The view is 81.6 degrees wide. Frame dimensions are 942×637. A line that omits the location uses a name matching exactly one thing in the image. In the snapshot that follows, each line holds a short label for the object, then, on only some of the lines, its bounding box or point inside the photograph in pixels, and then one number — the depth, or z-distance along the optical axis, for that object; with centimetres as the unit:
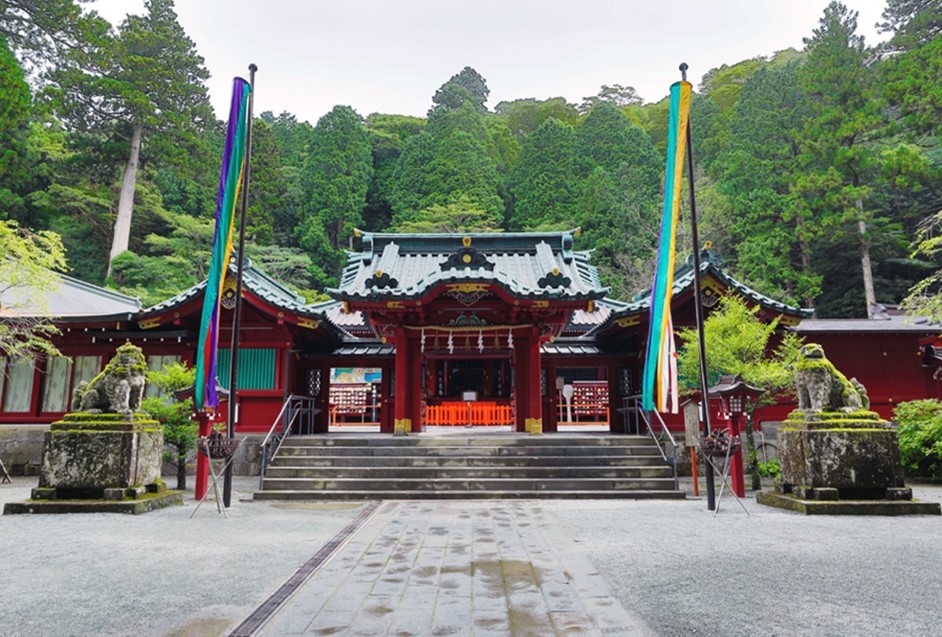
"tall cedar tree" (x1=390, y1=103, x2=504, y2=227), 3688
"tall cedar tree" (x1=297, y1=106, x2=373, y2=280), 3641
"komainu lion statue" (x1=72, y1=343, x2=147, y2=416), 829
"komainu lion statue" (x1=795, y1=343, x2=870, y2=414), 787
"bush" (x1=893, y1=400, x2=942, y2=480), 1138
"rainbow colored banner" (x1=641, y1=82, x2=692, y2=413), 878
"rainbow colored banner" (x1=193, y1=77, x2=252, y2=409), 869
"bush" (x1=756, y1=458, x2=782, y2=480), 1174
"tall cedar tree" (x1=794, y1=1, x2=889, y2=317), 2653
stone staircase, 995
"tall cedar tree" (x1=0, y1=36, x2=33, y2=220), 2292
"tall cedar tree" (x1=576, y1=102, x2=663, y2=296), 3209
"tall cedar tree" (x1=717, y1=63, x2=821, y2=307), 2753
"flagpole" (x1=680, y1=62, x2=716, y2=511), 822
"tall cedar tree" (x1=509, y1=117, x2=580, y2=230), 3628
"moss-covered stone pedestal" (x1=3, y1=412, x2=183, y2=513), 779
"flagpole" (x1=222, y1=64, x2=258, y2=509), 860
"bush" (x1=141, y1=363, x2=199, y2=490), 1072
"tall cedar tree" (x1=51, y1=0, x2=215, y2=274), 2914
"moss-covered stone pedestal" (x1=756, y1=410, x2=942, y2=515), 741
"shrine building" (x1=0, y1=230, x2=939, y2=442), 1308
